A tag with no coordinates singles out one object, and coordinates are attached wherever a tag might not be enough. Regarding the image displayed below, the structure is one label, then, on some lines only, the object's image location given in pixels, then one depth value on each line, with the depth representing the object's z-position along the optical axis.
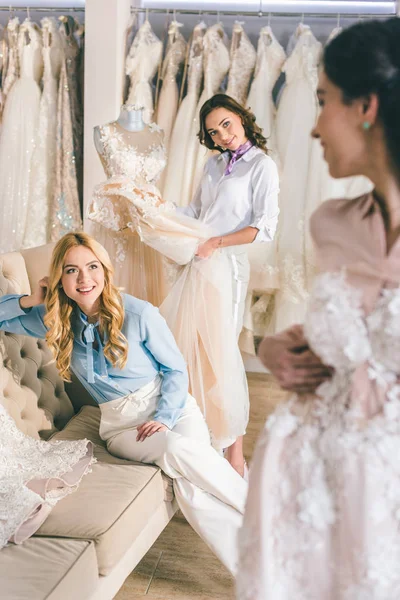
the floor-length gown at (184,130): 4.08
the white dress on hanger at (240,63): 4.05
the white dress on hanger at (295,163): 3.98
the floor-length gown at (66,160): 4.26
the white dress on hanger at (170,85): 4.16
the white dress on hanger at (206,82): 4.06
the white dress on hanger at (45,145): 4.27
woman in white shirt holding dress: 2.96
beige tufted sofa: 1.64
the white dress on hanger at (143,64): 4.12
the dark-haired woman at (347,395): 0.87
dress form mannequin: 3.14
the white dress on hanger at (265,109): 4.03
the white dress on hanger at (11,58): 4.27
